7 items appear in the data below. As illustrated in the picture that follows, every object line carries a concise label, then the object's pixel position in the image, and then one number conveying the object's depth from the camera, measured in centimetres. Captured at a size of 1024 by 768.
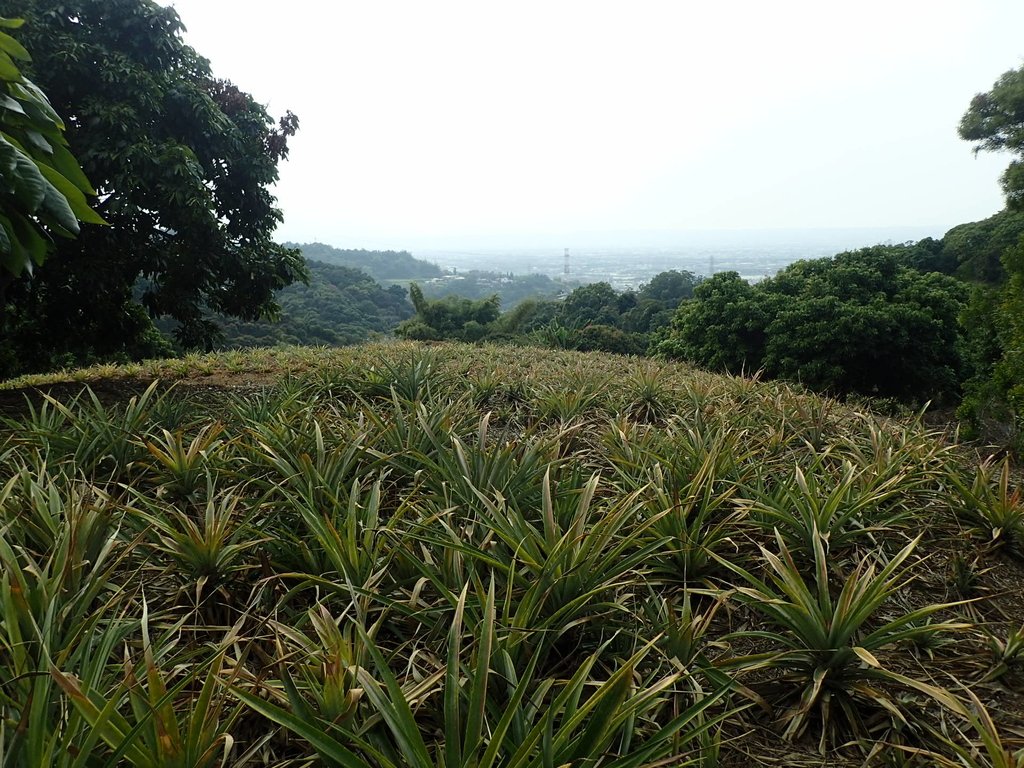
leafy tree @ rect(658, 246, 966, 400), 1309
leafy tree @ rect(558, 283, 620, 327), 3206
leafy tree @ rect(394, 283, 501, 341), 2683
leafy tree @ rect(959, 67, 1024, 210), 1662
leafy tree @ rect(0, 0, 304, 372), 510
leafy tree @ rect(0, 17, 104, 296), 200
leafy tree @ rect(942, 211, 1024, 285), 2075
